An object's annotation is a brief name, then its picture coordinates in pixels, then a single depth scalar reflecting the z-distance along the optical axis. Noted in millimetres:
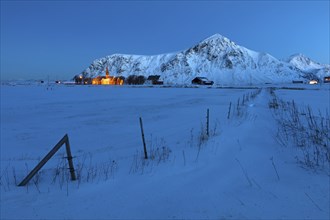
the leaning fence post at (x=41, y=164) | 6453
